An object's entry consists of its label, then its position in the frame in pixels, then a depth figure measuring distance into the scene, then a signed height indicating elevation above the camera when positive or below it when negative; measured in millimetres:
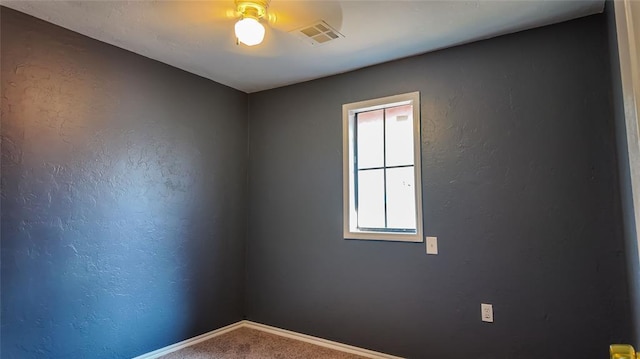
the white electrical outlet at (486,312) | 2564 -660
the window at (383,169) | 2980 +389
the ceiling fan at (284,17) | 2176 +1247
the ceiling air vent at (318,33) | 2482 +1250
